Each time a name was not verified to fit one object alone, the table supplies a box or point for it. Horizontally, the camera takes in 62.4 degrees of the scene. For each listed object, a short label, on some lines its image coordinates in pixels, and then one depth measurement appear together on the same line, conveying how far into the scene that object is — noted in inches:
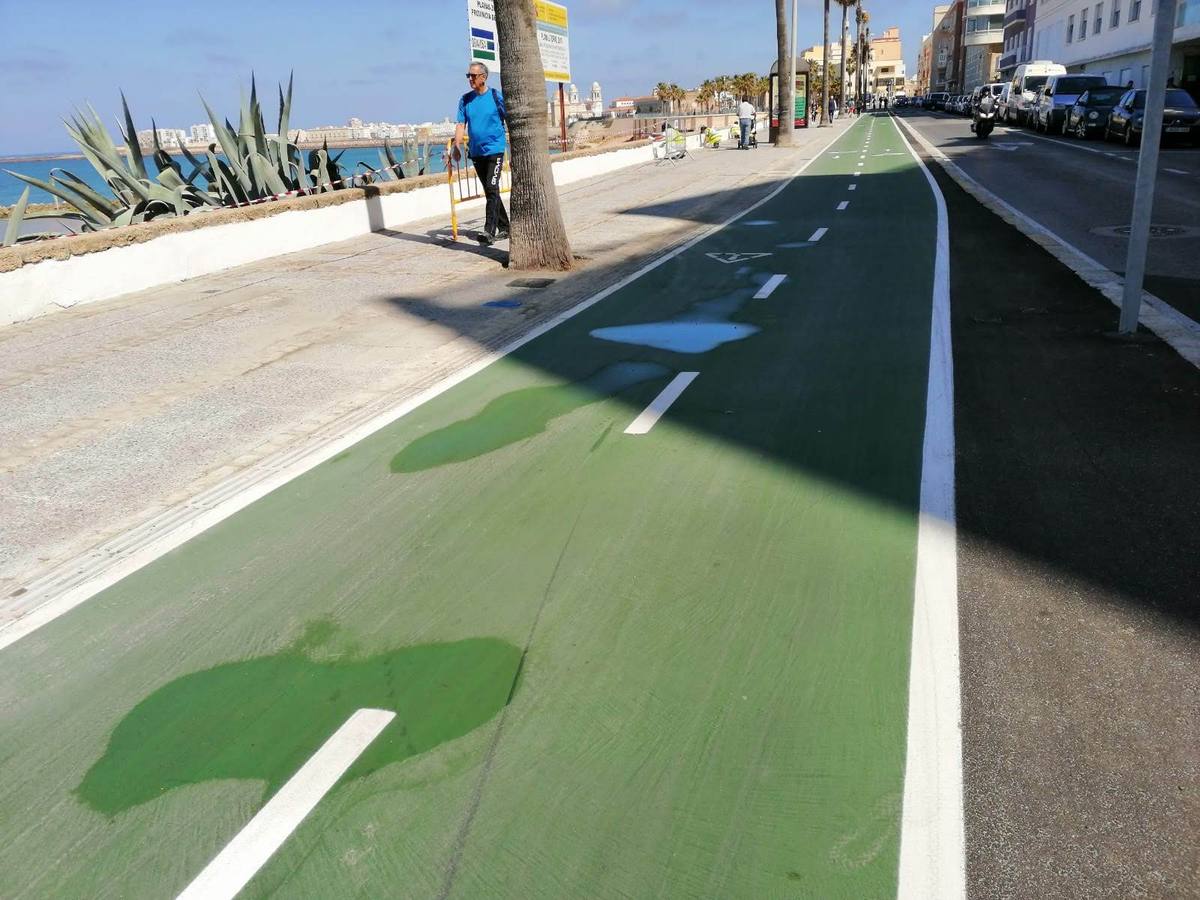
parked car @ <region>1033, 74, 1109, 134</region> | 1503.4
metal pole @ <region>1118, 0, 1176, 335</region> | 283.7
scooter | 1539.1
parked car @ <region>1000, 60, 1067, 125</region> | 1736.0
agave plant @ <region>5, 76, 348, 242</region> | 522.9
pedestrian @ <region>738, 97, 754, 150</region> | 1536.7
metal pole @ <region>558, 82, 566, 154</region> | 1232.8
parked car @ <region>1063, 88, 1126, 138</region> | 1358.3
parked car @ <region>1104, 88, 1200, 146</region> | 1178.0
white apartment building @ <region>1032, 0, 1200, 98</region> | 1803.6
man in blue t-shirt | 524.4
